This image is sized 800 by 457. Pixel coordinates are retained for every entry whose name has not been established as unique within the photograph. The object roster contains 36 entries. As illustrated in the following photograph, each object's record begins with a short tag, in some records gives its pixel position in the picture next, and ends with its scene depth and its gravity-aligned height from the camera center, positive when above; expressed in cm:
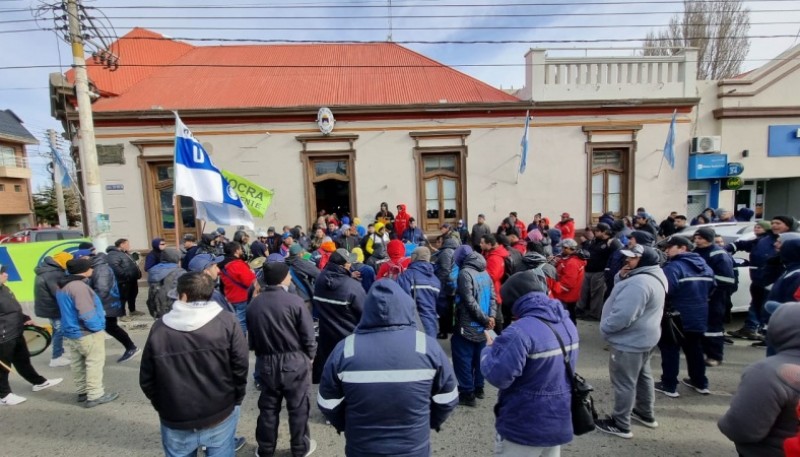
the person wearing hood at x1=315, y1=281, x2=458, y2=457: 202 -97
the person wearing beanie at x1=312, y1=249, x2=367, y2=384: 384 -98
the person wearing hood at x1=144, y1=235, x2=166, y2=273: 671 -80
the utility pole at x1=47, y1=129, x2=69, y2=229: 2248 +33
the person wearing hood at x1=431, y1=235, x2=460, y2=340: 456 -96
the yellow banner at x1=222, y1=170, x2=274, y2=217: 843 +29
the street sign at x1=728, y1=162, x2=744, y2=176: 1192 +78
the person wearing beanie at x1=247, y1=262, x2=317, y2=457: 318 -125
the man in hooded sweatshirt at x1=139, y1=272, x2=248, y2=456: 240 -102
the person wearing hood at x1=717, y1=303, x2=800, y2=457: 180 -101
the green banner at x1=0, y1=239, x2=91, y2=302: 722 -91
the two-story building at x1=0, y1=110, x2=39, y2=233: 2909 +268
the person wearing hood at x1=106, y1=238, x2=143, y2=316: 651 -97
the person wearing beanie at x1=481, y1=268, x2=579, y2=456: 229 -106
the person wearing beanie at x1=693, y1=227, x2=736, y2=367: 454 -114
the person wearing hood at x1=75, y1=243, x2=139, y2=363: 518 -119
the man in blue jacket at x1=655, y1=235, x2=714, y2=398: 396 -111
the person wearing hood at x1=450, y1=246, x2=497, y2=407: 395 -124
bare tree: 2061 +896
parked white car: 619 -82
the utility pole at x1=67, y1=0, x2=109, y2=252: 734 +135
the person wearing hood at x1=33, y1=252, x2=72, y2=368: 530 -109
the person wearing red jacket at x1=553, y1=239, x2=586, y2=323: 564 -120
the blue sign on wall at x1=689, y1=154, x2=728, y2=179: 1159 +85
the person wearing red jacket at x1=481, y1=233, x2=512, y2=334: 523 -83
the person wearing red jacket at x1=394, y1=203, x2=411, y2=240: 1023 -51
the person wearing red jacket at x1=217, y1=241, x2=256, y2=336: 516 -95
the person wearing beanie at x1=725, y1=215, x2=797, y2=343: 536 -111
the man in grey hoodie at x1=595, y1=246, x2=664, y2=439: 330 -116
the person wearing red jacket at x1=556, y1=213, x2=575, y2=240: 983 -76
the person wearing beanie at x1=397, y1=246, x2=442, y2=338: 416 -92
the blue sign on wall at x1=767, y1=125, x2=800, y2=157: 1239 +164
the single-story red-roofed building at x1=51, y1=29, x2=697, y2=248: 1074 +181
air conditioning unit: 1151 +151
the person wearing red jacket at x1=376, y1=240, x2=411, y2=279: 471 -71
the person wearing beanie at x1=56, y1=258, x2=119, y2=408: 410 -130
